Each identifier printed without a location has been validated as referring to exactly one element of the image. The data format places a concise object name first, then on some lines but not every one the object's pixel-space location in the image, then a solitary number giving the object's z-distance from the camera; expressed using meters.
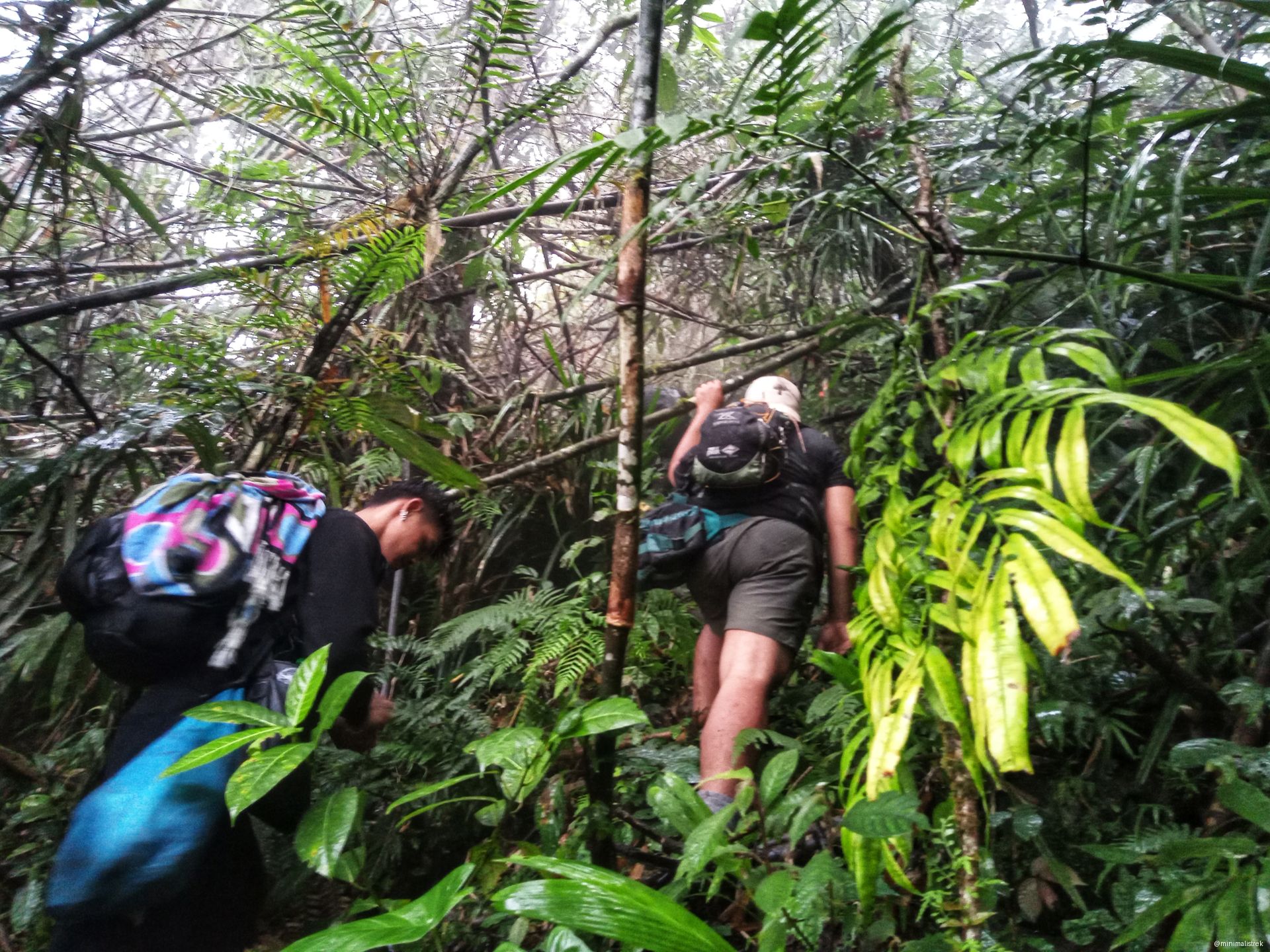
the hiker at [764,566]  2.22
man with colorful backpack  1.46
